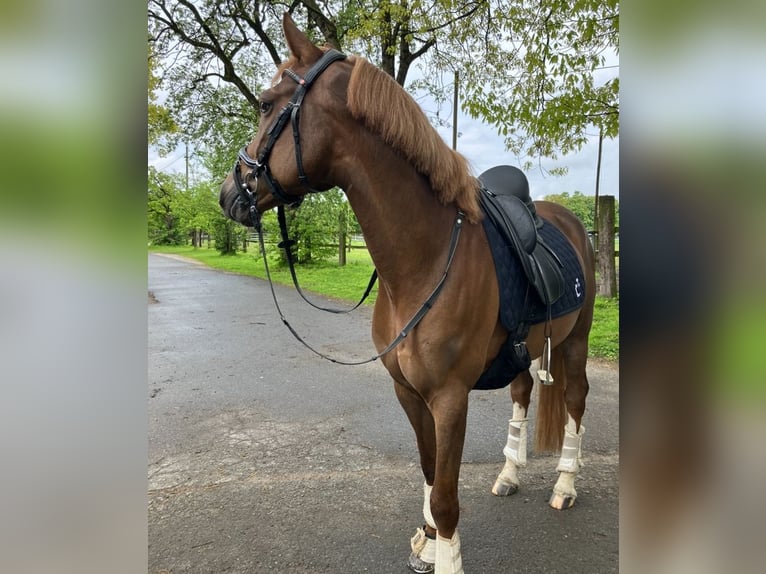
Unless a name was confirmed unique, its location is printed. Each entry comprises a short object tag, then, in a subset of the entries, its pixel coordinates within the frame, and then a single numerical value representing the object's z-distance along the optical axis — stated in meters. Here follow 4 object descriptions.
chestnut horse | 1.82
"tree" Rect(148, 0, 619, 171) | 4.62
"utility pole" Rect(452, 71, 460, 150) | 11.09
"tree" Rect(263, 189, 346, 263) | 14.65
